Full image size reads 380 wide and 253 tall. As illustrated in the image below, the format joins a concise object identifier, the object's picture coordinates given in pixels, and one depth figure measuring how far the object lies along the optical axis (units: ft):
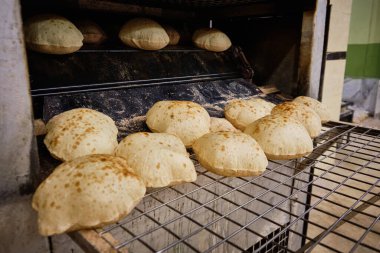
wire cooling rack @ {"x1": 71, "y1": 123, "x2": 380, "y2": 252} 3.32
